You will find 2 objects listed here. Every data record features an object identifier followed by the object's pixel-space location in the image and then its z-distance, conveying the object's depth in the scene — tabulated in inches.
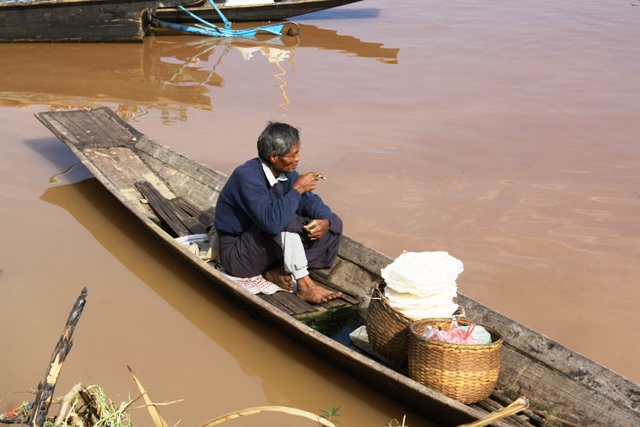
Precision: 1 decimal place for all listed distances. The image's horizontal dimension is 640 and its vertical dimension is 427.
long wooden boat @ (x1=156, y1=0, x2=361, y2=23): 416.2
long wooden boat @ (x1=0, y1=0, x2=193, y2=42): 374.0
